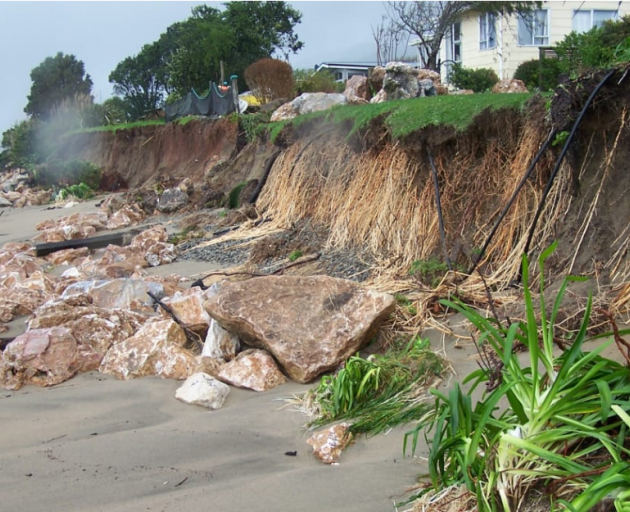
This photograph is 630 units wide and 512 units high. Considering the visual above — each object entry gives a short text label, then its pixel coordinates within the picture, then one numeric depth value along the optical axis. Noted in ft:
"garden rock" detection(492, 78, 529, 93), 48.73
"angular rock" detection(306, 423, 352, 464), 12.50
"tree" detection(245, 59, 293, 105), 76.38
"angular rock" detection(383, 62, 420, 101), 45.91
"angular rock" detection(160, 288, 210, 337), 20.59
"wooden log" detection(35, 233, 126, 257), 44.34
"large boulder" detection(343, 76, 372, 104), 53.78
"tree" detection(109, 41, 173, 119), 177.68
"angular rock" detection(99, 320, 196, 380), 18.10
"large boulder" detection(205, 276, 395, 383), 17.04
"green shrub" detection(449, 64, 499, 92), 73.46
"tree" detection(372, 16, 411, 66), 90.84
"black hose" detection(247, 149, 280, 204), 44.37
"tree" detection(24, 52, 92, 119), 197.98
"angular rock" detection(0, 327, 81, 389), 18.35
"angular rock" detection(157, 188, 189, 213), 57.62
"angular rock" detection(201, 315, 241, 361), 18.75
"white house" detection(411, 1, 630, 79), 86.94
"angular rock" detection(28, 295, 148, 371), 19.64
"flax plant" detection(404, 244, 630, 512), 7.57
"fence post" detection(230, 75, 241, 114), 76.43
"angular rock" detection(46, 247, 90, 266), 41.46
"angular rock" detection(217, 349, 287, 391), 16.75
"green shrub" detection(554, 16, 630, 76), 33.14
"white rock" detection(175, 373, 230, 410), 15.72
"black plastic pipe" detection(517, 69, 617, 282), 18.17
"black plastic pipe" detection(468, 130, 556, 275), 19.98
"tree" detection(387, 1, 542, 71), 84.94
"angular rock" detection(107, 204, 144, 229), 55.98
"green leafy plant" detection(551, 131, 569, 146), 19.70
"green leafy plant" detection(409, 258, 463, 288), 21.79
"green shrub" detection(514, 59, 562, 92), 60.85
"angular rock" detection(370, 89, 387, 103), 46.11
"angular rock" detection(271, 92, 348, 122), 53.21
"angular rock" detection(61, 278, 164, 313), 25.32
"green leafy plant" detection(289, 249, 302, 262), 30.15
